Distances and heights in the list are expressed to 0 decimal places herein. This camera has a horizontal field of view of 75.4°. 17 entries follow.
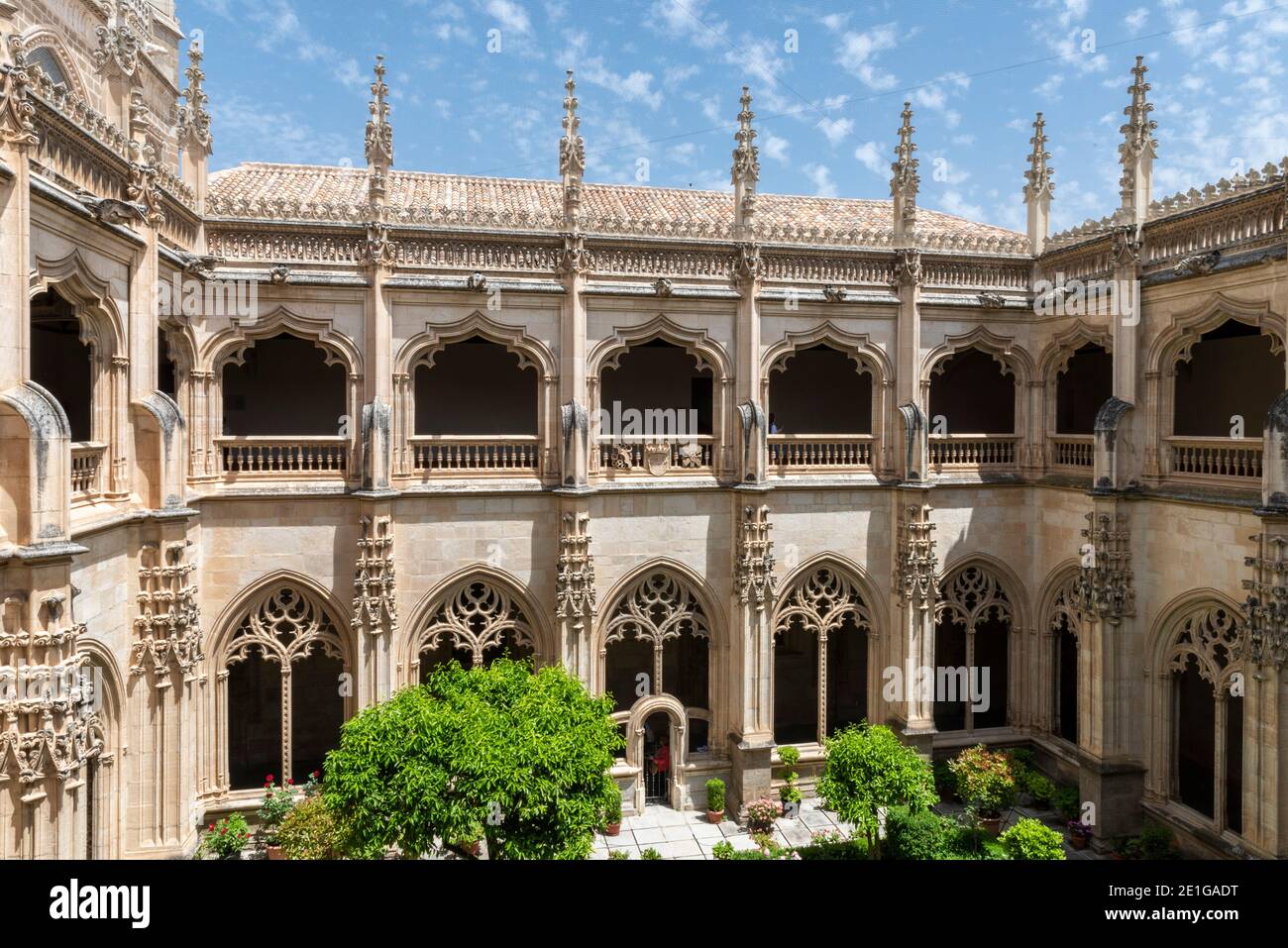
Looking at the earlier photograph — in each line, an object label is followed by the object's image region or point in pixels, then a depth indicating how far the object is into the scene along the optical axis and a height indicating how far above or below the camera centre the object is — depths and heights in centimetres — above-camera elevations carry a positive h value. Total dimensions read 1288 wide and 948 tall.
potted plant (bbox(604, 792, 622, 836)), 1200 -494
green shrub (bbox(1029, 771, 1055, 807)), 1792 -674
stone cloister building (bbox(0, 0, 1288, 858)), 1389 +19
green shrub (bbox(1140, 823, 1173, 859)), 1555 -690
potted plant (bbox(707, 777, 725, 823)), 1792 -692
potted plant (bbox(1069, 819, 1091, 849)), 1664 -718
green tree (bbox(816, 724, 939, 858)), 1433 -529
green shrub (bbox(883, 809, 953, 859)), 1422 -624
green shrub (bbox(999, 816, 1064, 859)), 1398 -621
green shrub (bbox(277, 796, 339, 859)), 1392 -604
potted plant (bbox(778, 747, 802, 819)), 1812 -684
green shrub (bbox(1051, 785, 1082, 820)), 1744 -690
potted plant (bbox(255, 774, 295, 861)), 1575 -641
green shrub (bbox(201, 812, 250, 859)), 1516 -668
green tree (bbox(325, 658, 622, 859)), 1089 -403
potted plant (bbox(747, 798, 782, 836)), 1719 -706
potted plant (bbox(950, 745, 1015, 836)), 1689 -632
